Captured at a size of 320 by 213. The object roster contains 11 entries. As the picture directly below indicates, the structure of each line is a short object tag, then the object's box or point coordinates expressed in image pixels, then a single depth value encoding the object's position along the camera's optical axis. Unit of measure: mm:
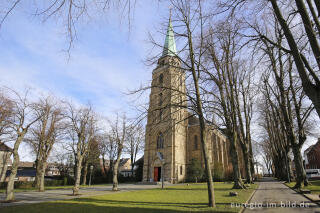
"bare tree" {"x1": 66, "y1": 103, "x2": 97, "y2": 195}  17075
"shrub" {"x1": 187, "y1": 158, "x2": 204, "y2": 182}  33281
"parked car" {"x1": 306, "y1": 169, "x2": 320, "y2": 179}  33125
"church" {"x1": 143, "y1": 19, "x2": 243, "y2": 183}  34812
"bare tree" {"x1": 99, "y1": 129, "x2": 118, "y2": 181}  36362
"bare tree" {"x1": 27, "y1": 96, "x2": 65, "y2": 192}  21822
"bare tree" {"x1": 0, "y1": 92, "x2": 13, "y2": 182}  16875
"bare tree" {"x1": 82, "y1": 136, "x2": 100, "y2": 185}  32625
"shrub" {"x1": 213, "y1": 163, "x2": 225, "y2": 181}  32969
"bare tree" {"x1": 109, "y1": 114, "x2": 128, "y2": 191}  20422
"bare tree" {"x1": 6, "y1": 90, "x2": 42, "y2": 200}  12154
